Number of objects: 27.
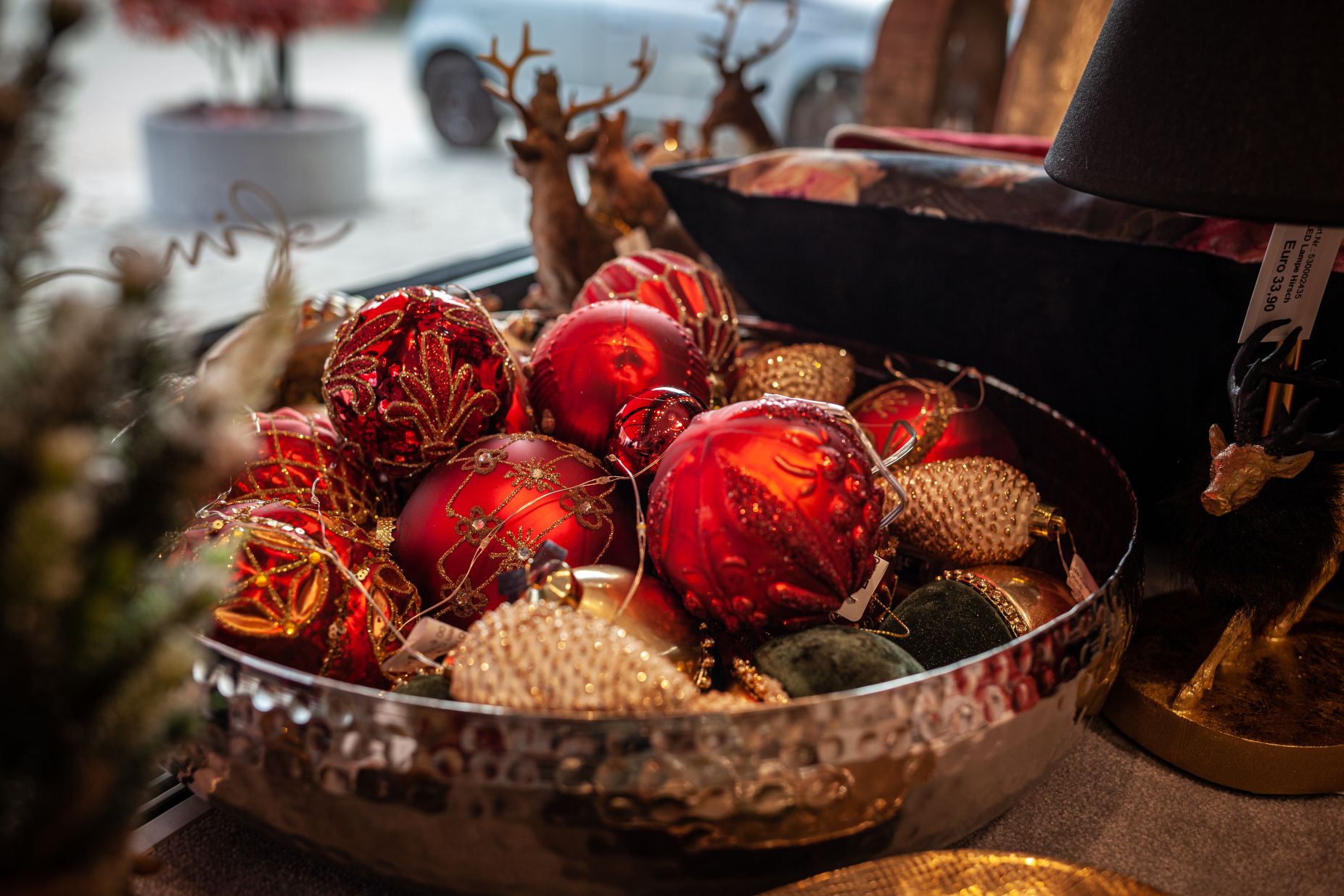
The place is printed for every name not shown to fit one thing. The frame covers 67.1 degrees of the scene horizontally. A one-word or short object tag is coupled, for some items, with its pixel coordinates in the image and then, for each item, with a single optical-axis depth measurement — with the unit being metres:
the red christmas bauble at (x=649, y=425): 0.70
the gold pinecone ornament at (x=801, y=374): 0.91
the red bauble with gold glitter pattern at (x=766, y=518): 0.59
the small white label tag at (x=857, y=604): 0.68
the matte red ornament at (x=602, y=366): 0.77
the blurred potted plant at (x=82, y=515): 0.32
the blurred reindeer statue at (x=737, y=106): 1.96
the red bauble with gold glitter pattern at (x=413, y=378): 0.73
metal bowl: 0.47
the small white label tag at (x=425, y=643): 0.60
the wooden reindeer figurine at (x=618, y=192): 1.62
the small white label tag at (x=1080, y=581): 0.72
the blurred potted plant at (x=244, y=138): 3.76
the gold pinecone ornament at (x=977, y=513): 0.77
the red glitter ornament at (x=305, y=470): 0.73
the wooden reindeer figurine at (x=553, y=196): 1.42
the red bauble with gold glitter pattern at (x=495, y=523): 0.68
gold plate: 0.51
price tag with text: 0.71
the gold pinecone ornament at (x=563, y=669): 0.51
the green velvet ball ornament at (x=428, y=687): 0.56
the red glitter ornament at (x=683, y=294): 0.91
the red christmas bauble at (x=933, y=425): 0.85
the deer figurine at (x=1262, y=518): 0.66
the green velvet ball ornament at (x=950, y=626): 0.66
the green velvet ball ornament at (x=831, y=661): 0.56
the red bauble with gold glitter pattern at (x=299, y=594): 0.58
